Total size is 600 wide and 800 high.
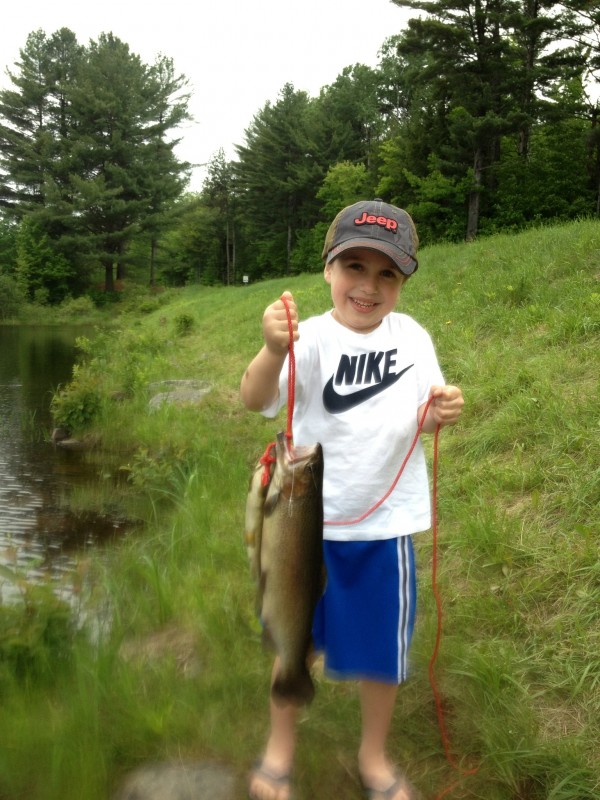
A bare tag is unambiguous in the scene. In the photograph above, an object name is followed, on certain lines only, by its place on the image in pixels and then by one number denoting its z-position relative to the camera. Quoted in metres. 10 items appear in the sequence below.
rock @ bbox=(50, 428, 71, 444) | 8.42
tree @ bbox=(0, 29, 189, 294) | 37.50
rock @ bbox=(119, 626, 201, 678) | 2.94
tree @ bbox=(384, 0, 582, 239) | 20.62
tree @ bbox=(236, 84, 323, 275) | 40.31
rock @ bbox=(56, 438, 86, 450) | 8.24
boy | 2.06
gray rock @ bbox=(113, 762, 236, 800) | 2.20
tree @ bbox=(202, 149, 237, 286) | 45.72
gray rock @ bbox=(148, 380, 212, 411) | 8.50
